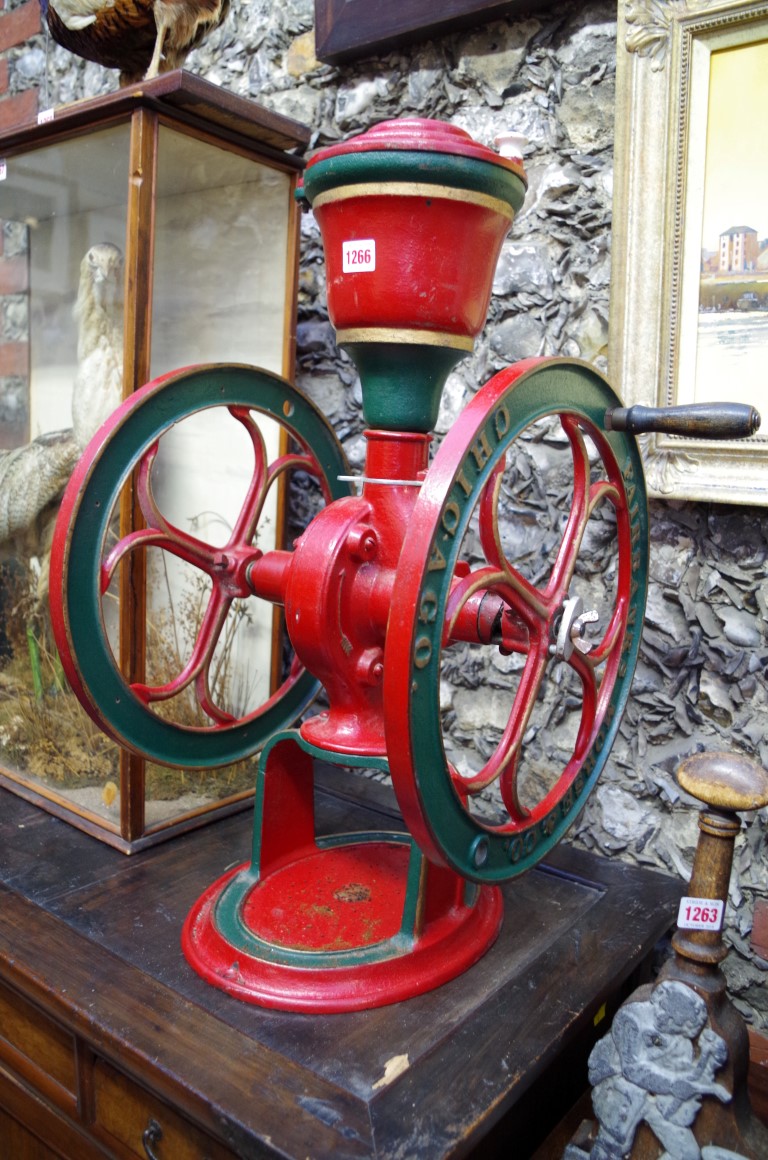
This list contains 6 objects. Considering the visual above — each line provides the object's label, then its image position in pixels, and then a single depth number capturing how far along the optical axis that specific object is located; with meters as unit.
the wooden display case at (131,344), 1.62
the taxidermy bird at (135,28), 1.65
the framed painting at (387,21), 1.70
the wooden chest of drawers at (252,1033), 1.08
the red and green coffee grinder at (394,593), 1.06
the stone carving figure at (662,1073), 1.07
